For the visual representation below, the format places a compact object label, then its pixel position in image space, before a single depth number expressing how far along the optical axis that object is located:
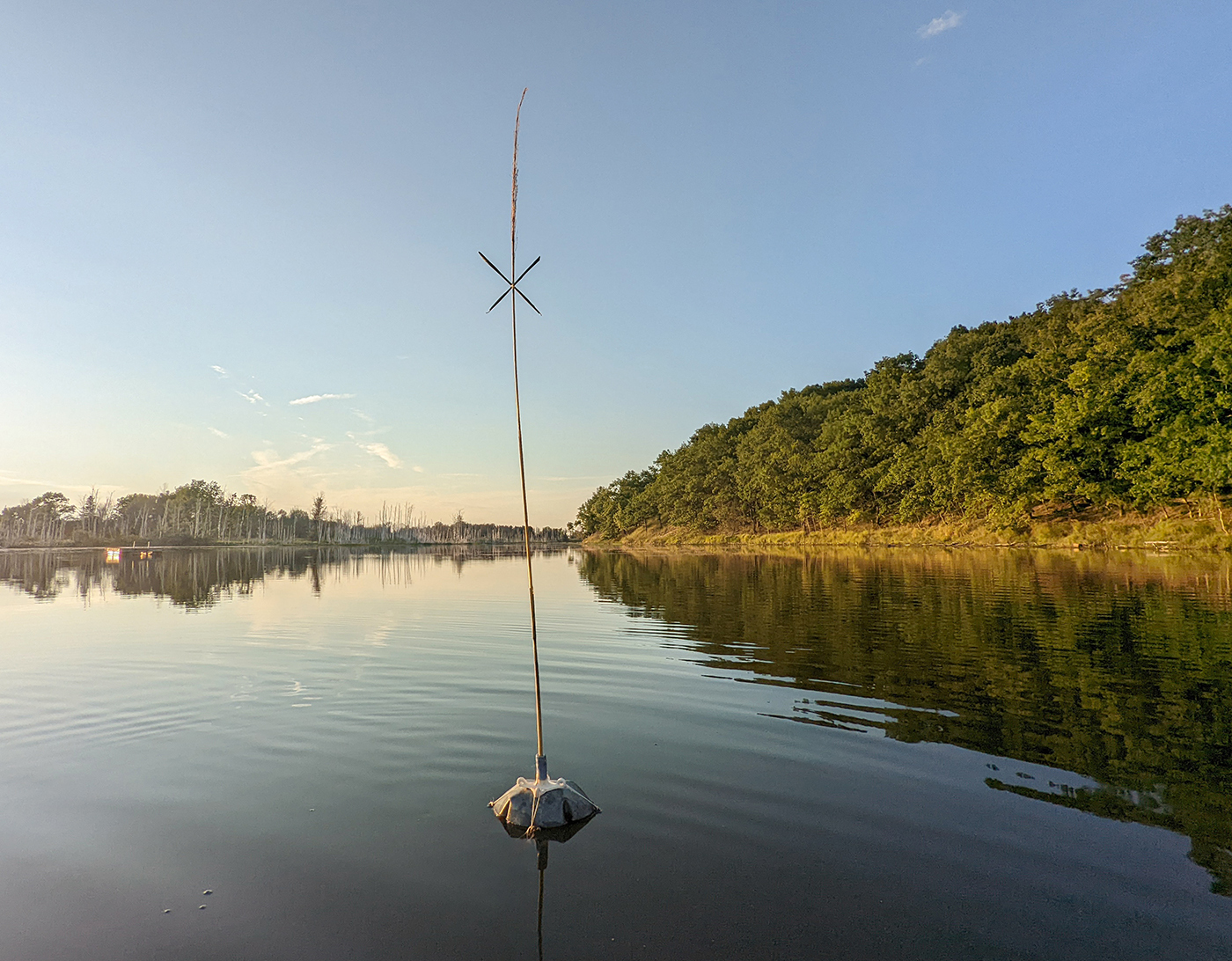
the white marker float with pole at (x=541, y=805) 6.39
